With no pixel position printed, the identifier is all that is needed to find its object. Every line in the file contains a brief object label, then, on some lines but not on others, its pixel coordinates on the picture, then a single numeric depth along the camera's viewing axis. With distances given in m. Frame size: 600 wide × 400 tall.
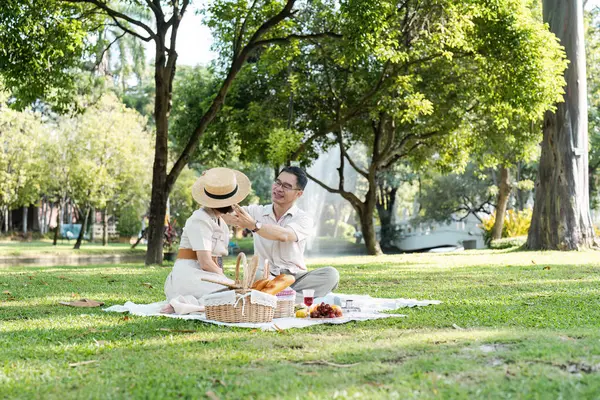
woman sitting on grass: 6.76
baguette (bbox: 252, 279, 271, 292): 6.48
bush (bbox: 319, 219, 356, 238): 50.50
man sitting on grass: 7.19
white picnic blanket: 5.94
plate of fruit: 6.25
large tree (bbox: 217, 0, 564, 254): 16.14
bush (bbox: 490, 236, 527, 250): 22.48
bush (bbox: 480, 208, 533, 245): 26.33
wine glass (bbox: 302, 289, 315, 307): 6.99
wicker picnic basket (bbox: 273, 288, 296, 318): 6.44
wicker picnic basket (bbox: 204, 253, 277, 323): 5.97
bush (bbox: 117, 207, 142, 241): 43.72
